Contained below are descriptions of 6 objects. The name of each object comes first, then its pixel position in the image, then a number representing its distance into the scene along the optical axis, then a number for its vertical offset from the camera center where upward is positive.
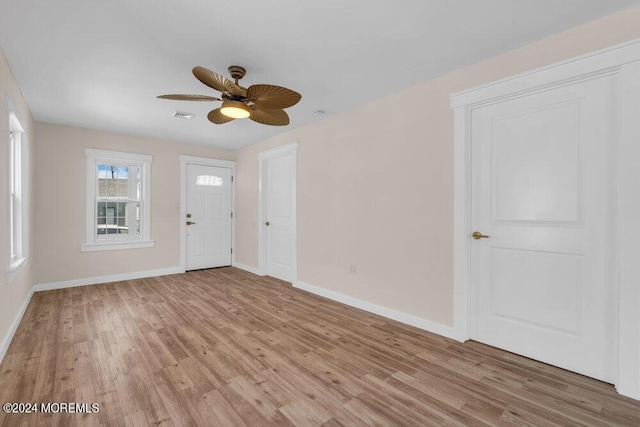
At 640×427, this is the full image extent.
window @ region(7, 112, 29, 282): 3.21 +0.24
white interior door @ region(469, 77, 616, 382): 2.08 -0.10
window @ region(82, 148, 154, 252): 4.80 +0.23
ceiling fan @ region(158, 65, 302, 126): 2.23 +0.96
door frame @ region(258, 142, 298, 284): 5.44 +0.11
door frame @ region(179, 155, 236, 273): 5.68 +0.27
